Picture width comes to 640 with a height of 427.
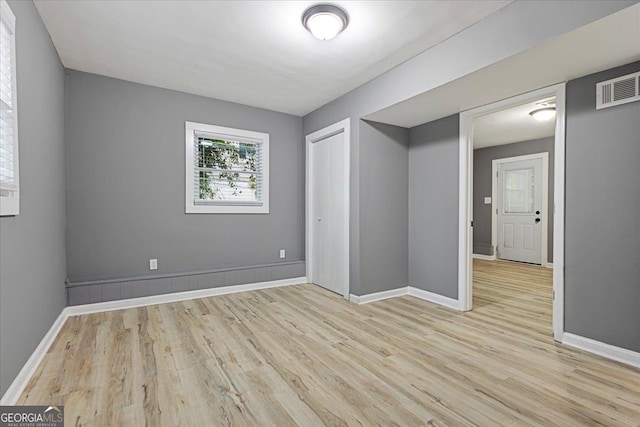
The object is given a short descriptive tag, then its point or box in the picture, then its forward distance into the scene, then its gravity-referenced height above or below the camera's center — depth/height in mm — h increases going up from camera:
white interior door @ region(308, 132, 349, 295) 3955 -40
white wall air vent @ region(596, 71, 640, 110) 2162 +848
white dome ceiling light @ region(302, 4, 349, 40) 2236 +1404
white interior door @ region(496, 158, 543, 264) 6219 -13
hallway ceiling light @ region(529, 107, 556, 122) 4483 +1408
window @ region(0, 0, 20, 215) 1642 +511
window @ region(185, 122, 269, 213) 3984 +550
